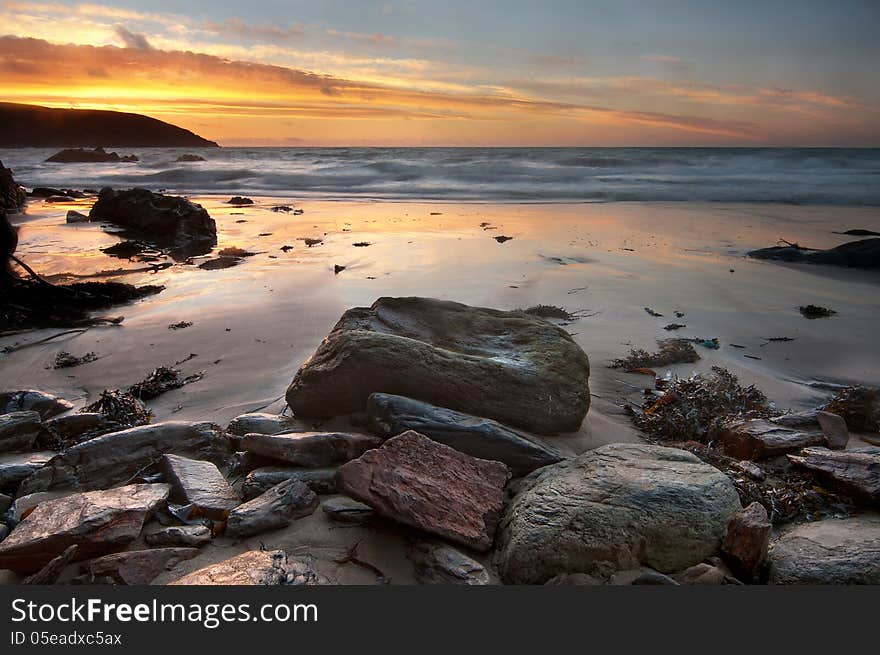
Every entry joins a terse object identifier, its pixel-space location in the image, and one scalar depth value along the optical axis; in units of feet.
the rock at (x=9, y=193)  47.36
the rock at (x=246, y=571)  6.95
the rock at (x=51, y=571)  7.33
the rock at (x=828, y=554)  7.64
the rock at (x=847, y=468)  9.30
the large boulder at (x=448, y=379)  11.48
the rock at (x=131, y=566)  7.42
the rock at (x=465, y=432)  10.25
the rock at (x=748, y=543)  7.80
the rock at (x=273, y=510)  8.34
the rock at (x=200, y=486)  8.82
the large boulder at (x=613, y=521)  7.80
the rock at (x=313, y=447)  10.01
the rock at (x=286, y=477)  9.41
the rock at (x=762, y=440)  11.07
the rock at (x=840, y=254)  29.32
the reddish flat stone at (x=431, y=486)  8.04
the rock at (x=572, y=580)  7.55
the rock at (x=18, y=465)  9.96
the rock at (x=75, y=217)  41.84
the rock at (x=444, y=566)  7.48
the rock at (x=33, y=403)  13.18
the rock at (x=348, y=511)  8.53
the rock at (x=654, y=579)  7.47
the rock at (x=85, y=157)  144.66
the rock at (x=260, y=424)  11.50
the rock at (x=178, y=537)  8.06
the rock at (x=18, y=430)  11.27
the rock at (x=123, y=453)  9.93
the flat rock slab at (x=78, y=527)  7.59
